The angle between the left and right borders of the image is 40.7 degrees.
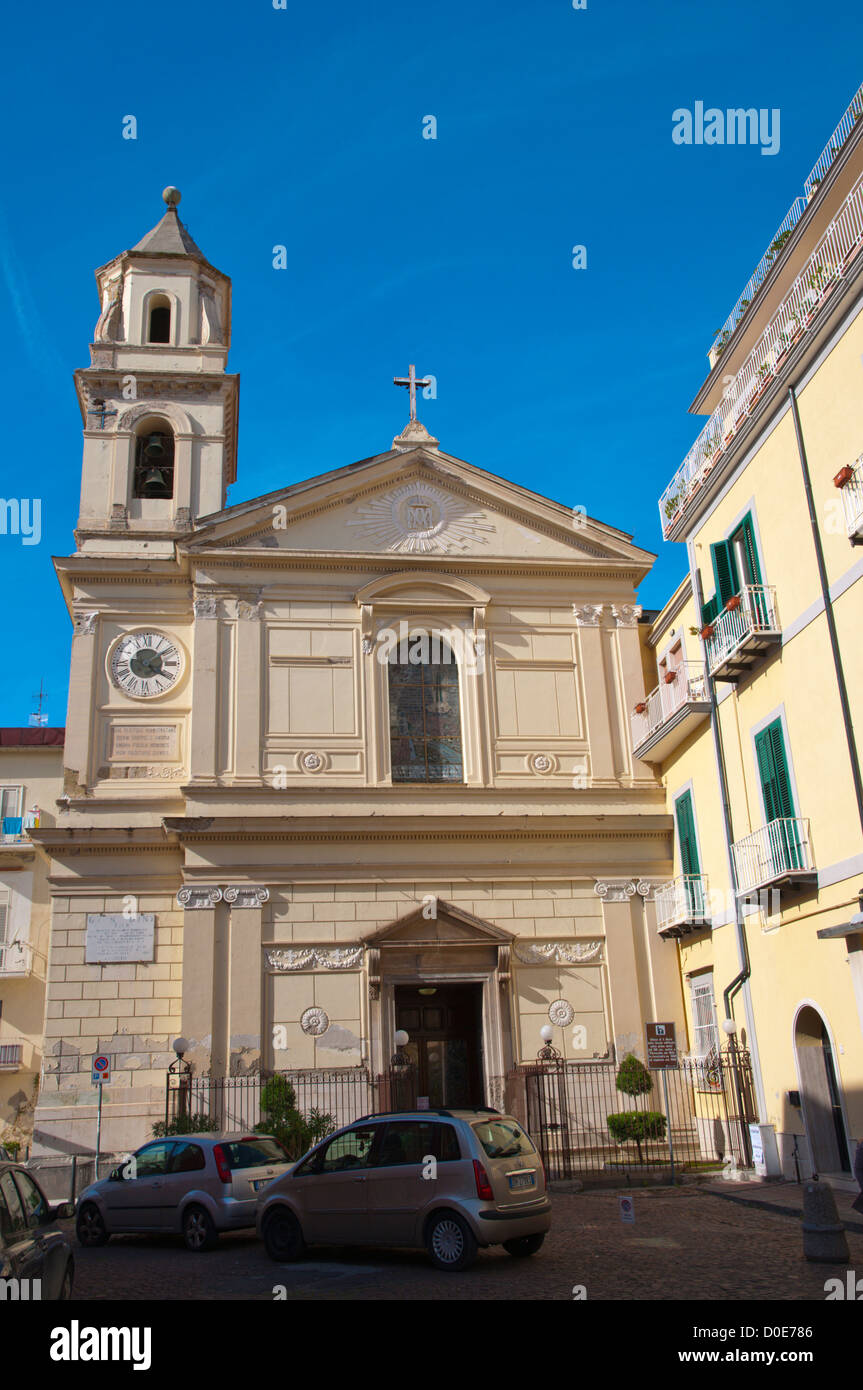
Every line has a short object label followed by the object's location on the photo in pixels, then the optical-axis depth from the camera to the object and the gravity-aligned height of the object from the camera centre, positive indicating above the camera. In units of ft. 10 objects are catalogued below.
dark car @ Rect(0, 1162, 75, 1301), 23.03 -2.45
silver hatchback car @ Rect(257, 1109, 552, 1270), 37.06 -2.80
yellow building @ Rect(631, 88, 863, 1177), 51.96 +20.33
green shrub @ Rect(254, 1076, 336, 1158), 67.36 -0.79
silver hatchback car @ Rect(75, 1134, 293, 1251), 46.03 -2.96
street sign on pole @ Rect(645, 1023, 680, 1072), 61.16 +2.06
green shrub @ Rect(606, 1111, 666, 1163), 67.46 -1.83
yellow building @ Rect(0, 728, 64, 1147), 87.45 +15.62
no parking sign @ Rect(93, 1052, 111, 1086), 65.67 +2.66
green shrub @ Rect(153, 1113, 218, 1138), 67.77 -0.77
